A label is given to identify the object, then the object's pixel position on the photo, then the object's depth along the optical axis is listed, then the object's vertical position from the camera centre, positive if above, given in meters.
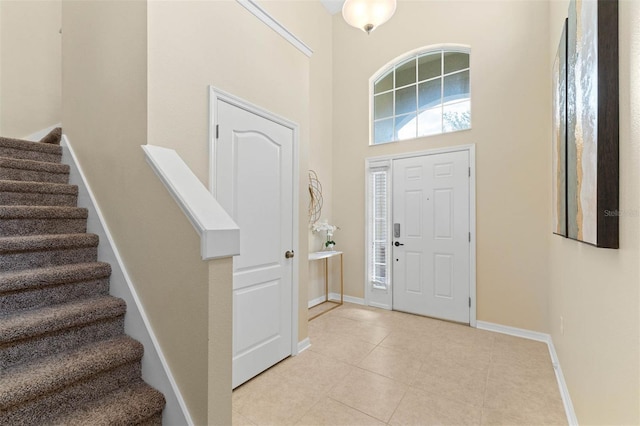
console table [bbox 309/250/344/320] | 3.88 -0.90
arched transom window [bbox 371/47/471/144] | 3.57 +1.54
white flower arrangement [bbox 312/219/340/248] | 4.10 -0.21
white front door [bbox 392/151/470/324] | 3.46 -0.26
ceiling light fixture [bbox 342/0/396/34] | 2.29 +1.60
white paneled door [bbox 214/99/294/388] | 2.15 -0.09
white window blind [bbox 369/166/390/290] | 4.04 -0.18
